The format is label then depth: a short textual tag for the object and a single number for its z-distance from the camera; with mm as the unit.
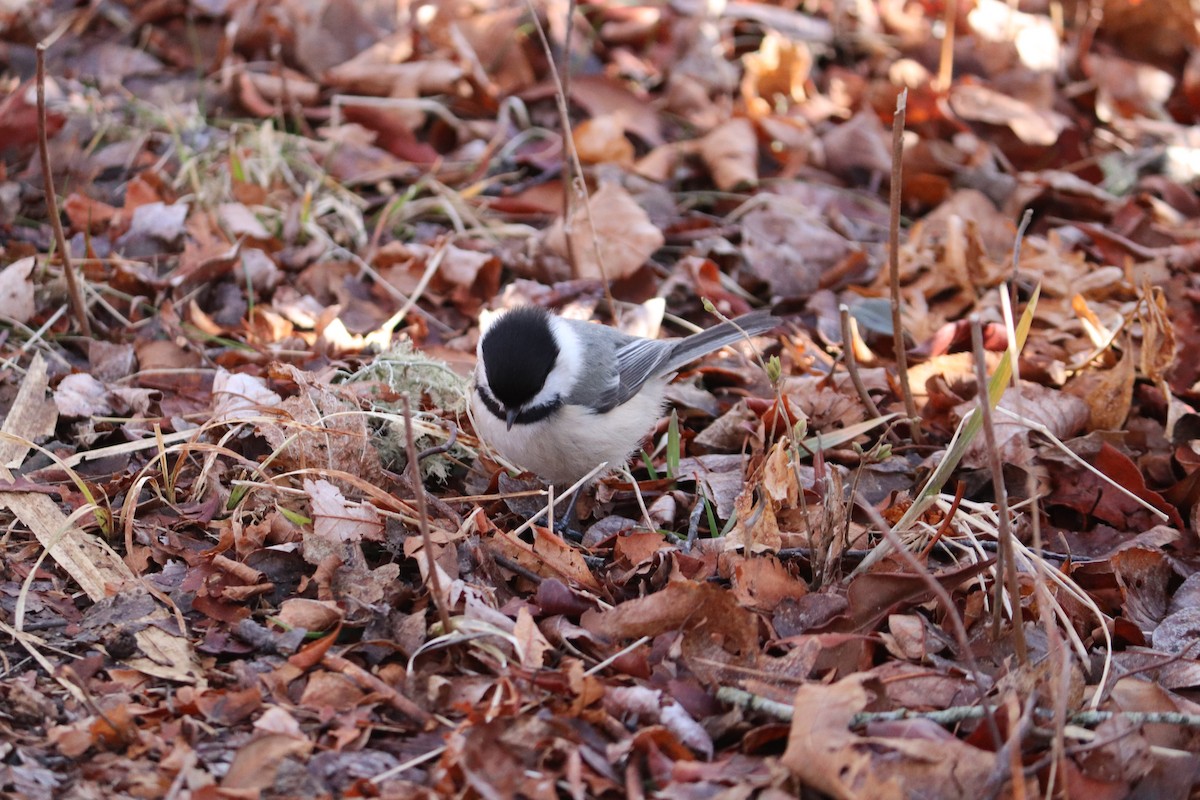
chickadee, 6480
